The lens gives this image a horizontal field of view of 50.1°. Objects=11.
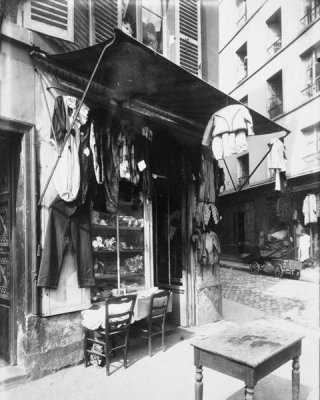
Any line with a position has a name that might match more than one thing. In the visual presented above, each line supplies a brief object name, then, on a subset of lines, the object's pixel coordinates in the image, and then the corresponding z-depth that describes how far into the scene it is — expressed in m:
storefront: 4.66
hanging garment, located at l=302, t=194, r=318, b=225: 15.34
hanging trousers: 4.68
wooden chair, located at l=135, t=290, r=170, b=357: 5.50
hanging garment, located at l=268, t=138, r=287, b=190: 6.67
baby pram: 14.53
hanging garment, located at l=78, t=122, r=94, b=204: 4.94
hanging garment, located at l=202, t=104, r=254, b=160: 5.44
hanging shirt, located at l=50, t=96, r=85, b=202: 4.71
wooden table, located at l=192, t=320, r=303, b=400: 2.96
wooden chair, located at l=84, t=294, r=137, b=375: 4.74
